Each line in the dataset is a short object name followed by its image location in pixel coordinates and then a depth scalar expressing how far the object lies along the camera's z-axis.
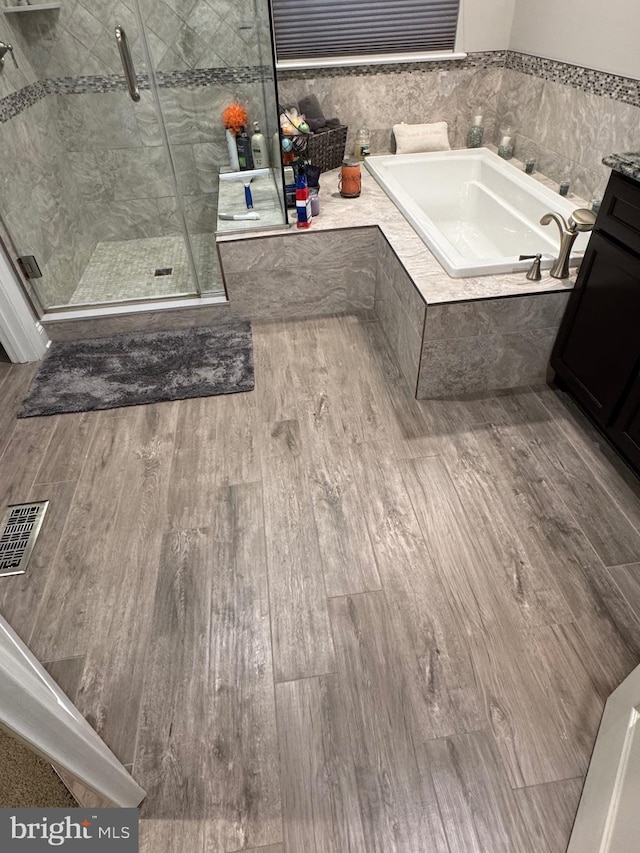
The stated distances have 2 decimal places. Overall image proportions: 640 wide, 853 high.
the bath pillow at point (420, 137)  3.15
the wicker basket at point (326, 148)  2.88
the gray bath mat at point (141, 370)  2.29
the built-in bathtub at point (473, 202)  2.45
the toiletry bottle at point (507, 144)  3.07
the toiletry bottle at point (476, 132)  3.19
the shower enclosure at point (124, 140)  2.60
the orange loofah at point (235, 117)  2.98
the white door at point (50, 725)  0.71
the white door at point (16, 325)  2.30
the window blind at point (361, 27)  2.79
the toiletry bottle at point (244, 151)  3.03
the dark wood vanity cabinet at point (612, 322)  1.62
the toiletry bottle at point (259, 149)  3.01
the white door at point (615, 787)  0.88
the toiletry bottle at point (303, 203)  2.47
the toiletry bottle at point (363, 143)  3.13
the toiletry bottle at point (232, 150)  3.02
